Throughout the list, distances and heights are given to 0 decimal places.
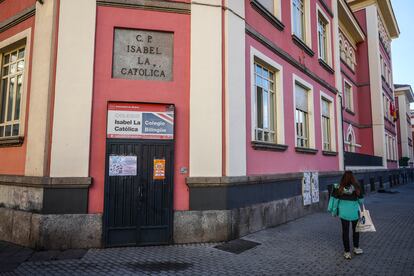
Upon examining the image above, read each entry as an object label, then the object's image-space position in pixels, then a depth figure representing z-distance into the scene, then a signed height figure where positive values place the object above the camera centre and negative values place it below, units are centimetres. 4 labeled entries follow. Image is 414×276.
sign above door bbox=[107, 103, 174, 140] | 672 +107
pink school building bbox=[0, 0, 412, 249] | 647 +103
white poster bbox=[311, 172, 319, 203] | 1134 -51
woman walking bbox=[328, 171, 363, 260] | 584 -56
